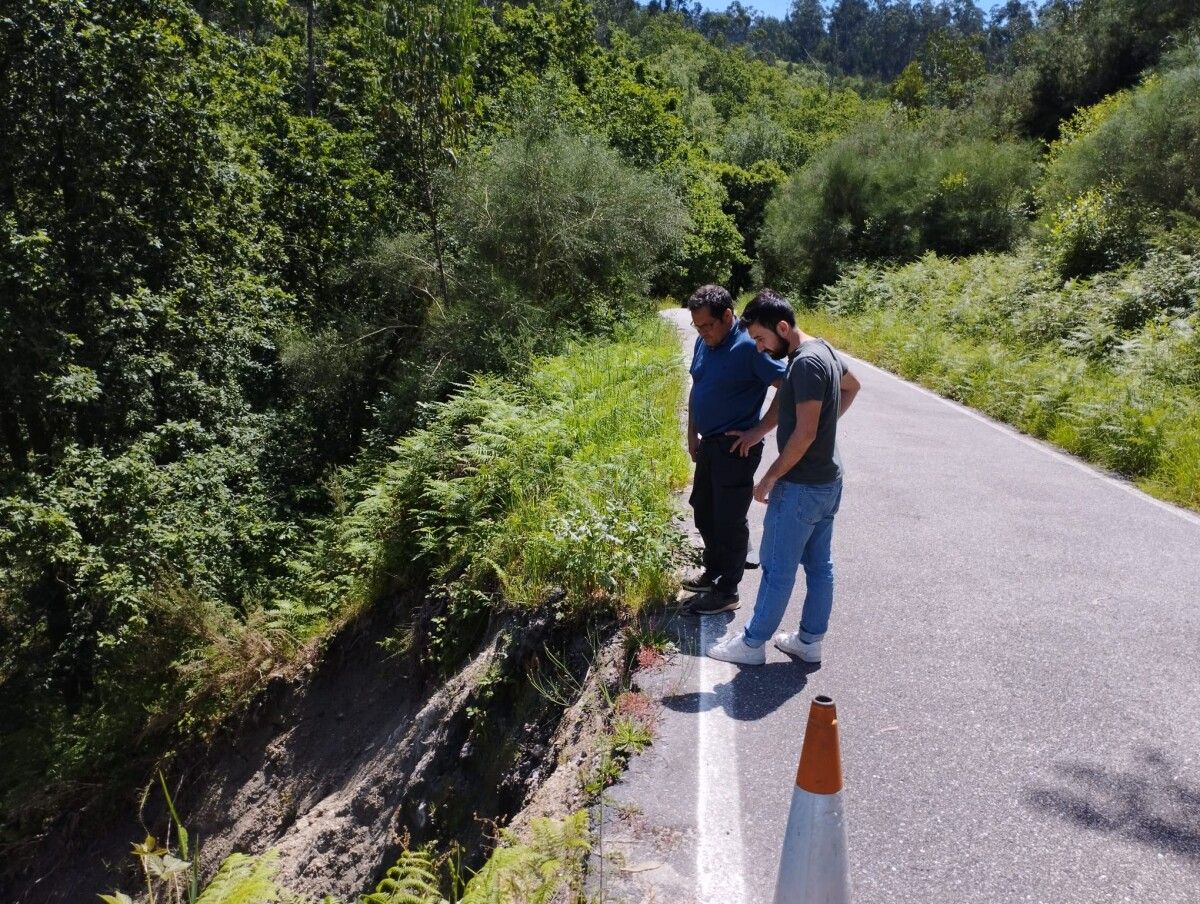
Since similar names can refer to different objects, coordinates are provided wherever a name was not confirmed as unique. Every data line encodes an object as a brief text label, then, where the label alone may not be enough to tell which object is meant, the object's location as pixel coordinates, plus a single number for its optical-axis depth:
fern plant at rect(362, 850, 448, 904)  3.52
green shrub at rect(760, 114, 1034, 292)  31.42
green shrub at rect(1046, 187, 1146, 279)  19.52
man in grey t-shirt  4.52
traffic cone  2.97
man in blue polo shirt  5.32
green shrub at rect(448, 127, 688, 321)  18.78
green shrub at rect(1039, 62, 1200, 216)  20.38
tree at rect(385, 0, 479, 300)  16.05
